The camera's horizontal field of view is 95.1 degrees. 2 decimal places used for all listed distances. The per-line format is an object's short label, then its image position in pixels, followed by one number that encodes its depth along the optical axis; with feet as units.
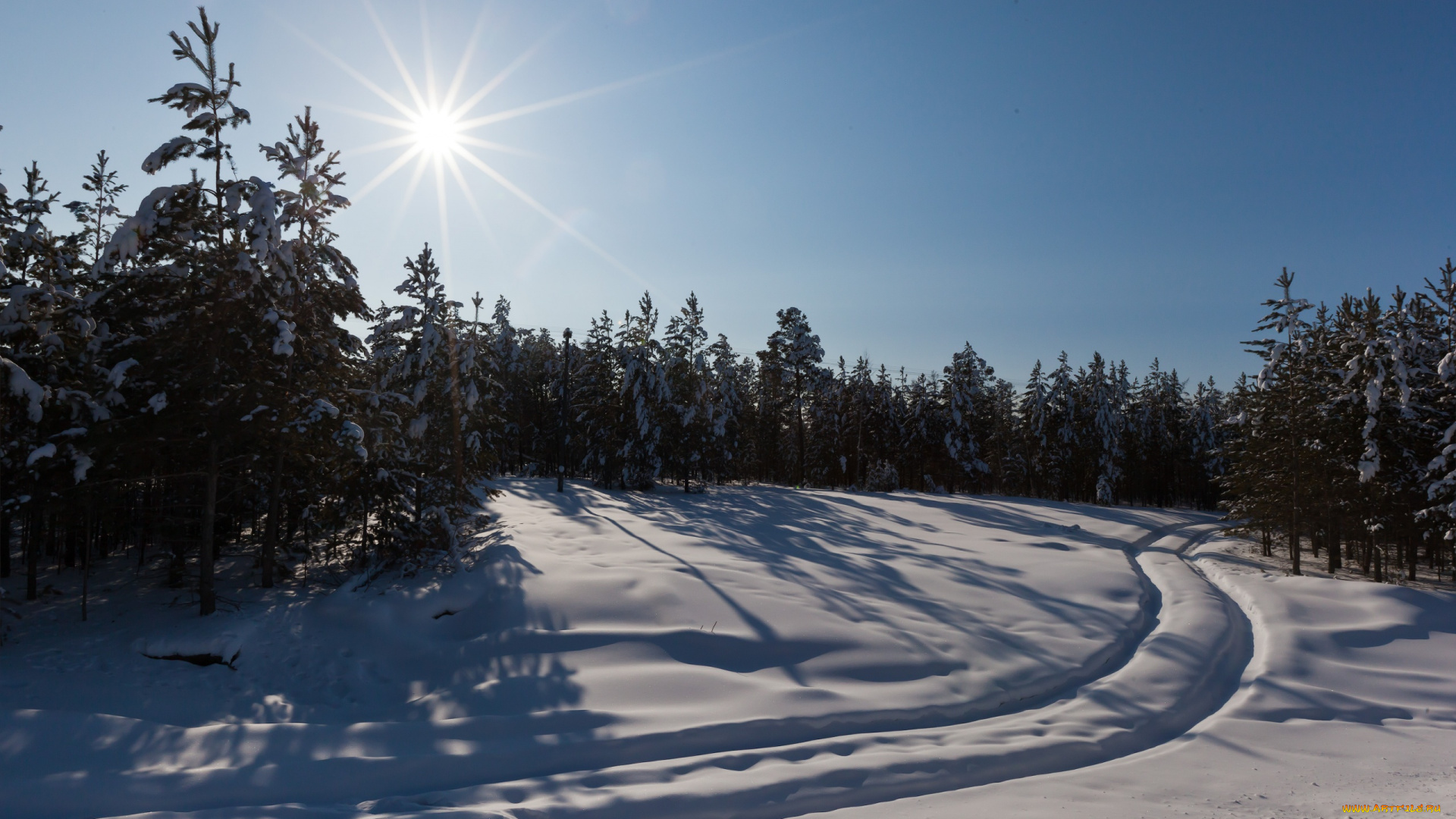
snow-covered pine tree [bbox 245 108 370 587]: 42.29
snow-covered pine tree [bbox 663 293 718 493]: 120.57
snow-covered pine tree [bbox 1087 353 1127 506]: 163.43
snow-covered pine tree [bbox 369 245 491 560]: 51.52
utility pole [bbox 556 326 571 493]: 113.09
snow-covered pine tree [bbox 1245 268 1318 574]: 70.23
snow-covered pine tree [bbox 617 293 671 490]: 118.83
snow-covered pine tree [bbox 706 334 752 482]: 126.52
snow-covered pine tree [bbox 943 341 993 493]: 168.45
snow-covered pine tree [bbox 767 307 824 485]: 147.43
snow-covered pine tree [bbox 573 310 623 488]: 120.78
